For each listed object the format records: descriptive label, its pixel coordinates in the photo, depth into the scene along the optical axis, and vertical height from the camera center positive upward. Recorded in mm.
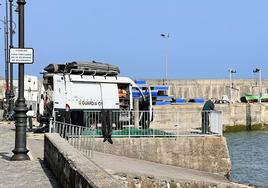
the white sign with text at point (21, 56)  13438 +1049
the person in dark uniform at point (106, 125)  18836 -955
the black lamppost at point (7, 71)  39662 +2058
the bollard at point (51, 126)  19219 -988
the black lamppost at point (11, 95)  33000 +199
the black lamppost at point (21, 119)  13349 -516
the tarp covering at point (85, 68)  21750 +1246
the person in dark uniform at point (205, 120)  20438 -831
